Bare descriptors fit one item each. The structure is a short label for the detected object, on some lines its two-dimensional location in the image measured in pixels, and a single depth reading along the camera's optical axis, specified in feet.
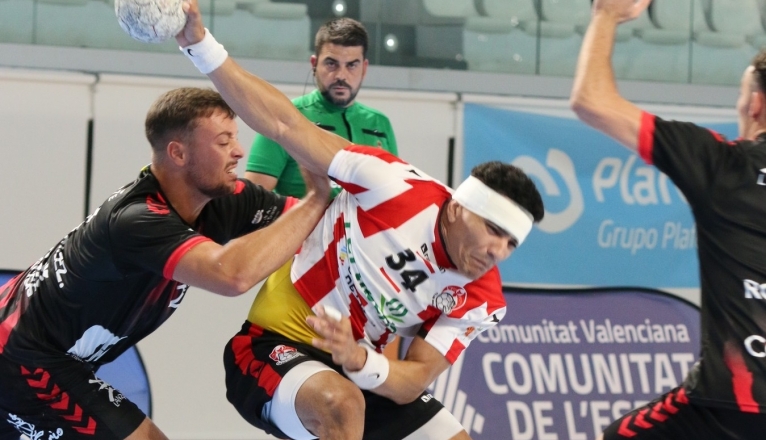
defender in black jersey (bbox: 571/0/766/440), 19.76
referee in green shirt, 32.81
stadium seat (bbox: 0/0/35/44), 39.78
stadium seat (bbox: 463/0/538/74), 45.50
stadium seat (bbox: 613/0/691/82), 47.50
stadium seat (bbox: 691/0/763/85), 48.16
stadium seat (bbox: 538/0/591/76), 46.19
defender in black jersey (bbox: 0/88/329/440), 23.35
